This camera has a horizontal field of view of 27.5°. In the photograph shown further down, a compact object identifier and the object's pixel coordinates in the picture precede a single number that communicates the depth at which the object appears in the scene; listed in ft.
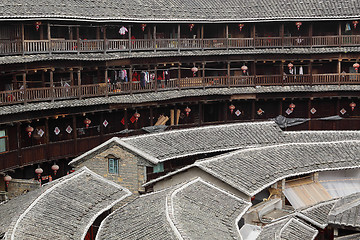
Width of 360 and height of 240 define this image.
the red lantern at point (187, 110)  170.78
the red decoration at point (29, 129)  137.51
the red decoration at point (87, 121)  151.12
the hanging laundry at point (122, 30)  159.22
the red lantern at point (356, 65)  177.47
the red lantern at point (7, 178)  130.62
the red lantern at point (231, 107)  177.52
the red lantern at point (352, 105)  178.29
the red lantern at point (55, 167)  141.69
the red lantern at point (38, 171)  137.80
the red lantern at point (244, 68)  175.01
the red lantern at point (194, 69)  170.71
